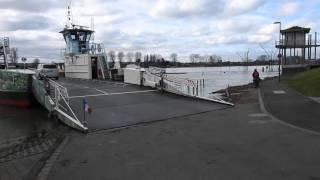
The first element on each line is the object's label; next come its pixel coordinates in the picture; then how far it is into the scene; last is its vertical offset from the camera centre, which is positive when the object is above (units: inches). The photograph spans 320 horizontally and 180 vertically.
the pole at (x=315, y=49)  1591.8 +155.3
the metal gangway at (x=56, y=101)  332.8 -50.4
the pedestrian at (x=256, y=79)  769.8 -21.9
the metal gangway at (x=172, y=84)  547.2 -26.5
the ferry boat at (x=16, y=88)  532.7 -33.4
